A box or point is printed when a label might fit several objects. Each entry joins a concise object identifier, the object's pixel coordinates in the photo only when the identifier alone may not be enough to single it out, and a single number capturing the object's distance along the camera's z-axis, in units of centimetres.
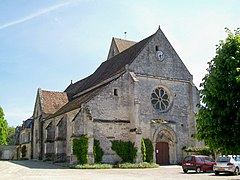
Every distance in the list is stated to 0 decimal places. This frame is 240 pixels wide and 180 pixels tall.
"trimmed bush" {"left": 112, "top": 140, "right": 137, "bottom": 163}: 2684
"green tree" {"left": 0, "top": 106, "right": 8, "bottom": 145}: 5087
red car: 2144
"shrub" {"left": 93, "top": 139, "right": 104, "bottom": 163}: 2580
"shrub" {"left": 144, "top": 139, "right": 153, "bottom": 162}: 2744
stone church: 2675
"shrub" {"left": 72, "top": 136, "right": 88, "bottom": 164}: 2527
